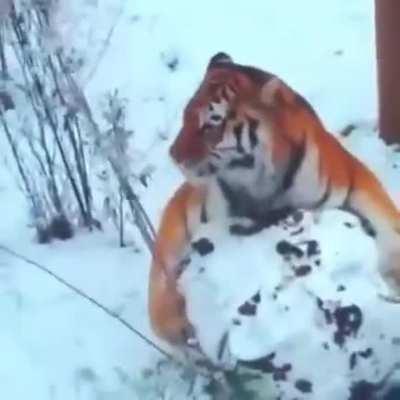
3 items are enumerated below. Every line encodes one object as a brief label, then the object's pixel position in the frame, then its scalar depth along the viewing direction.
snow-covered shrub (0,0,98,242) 9.74
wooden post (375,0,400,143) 9.70
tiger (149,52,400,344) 8.92
